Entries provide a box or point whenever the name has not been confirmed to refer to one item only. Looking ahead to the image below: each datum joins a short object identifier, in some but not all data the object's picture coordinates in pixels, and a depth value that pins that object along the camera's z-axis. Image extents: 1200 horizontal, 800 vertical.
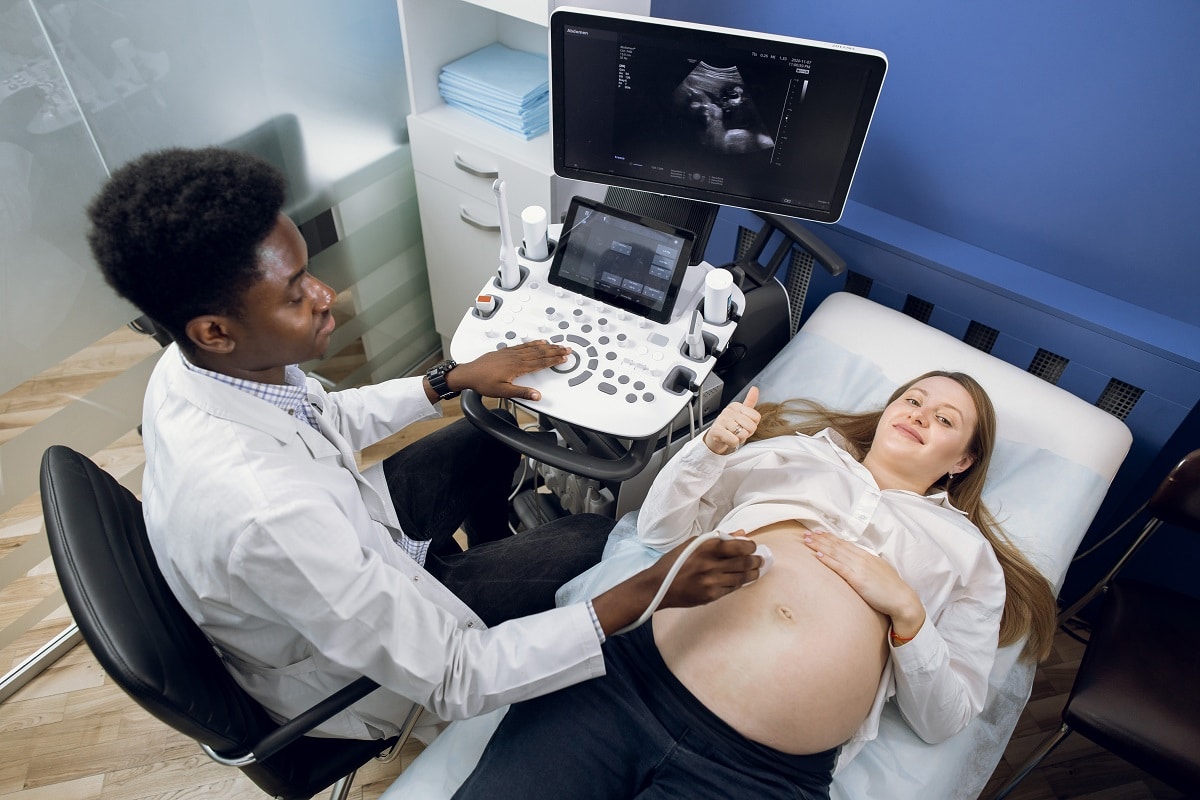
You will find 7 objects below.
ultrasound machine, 1.31
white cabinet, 1.86
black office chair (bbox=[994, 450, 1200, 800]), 1.22
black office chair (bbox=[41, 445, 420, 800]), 0.84
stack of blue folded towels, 1.89
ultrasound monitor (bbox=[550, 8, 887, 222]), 1.29
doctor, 0.85
